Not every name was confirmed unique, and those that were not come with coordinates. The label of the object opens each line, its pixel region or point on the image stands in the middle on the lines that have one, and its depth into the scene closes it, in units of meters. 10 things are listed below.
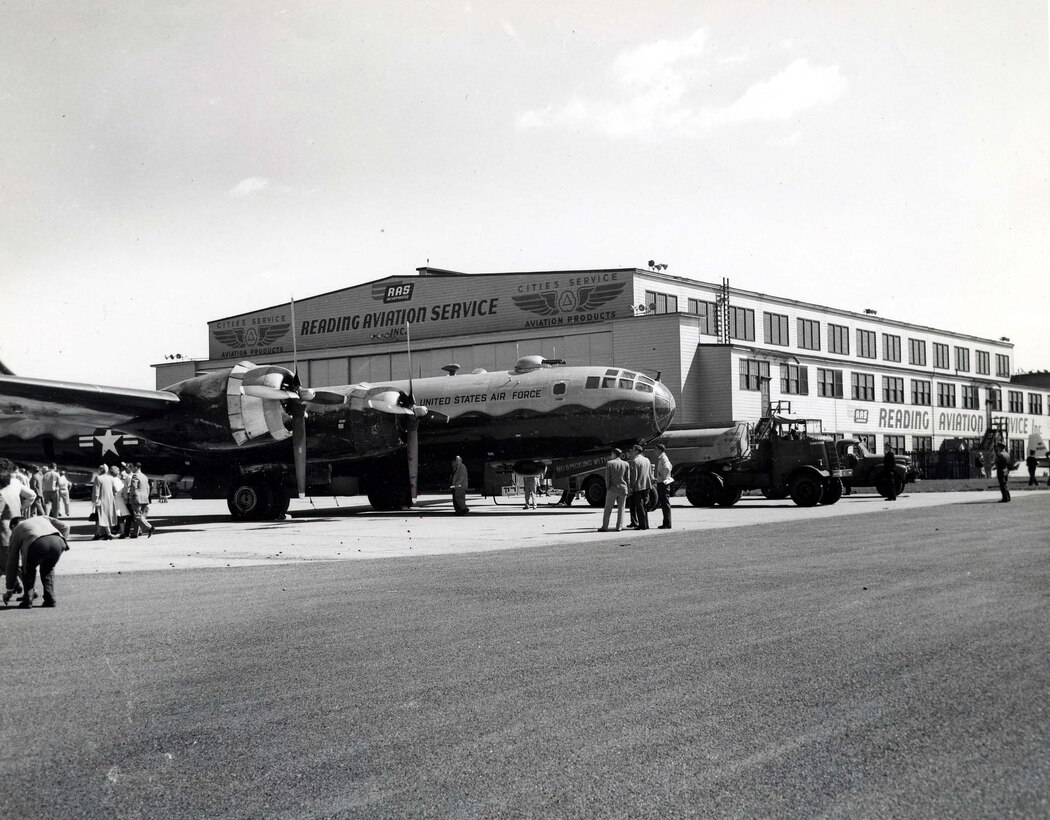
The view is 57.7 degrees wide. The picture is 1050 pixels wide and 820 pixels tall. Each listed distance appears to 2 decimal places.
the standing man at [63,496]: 28.49
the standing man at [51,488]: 26.67
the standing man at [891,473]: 33.38
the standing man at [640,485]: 21.34
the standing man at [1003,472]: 29.12
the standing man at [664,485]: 21.84
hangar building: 48.62
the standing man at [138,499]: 20.55
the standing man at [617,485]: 21.20
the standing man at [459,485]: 27.88
